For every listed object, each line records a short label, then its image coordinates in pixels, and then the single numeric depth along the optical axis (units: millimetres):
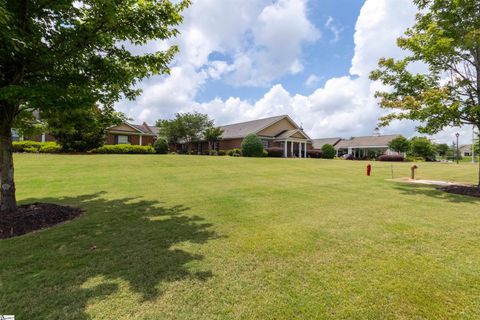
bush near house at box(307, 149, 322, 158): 42500
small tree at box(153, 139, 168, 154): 32656
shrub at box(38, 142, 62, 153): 24266
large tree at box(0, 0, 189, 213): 5086
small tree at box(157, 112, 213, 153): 38031
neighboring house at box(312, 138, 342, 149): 65438
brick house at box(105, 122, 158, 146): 34125
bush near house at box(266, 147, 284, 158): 34309
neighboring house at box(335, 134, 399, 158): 53506
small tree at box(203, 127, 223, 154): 37975
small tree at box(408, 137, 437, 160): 45656
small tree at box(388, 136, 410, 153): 47750
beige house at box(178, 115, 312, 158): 38500
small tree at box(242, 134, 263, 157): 31375
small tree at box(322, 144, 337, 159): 39781
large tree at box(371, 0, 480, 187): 10570
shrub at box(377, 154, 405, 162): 38000
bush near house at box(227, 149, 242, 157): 33750
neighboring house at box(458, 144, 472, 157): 89188
